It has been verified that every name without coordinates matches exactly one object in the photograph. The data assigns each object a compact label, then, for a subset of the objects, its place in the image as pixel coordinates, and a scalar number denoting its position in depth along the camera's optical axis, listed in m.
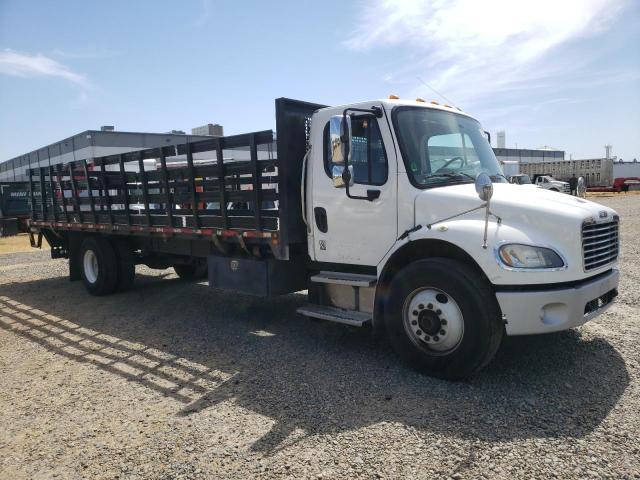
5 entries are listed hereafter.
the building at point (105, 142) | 36.19
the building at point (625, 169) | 46.81
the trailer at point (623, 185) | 41.25
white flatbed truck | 3.90
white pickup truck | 28.16
